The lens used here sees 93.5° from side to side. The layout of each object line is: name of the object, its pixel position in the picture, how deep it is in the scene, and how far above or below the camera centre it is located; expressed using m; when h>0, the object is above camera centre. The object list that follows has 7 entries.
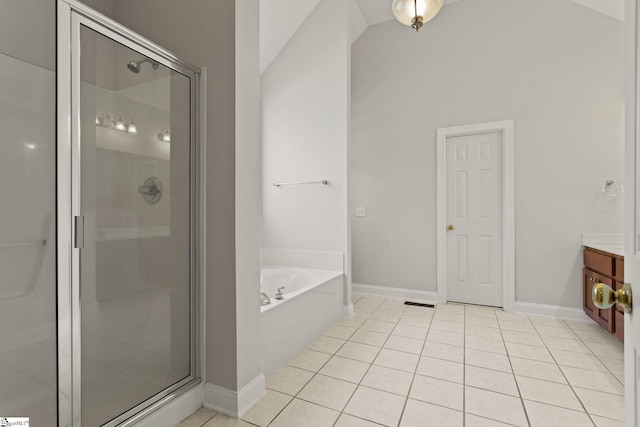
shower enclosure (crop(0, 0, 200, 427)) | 1.14 -0.04
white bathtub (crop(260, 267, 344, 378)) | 1.92 -0.76
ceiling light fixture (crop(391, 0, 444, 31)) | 2.23 +1.53
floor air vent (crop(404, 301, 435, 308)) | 3.39 -1.05
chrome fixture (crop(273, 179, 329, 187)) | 3.11 +0.32
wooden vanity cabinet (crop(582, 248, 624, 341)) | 2.25 -0.55
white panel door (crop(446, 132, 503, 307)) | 3.27 -0.06
